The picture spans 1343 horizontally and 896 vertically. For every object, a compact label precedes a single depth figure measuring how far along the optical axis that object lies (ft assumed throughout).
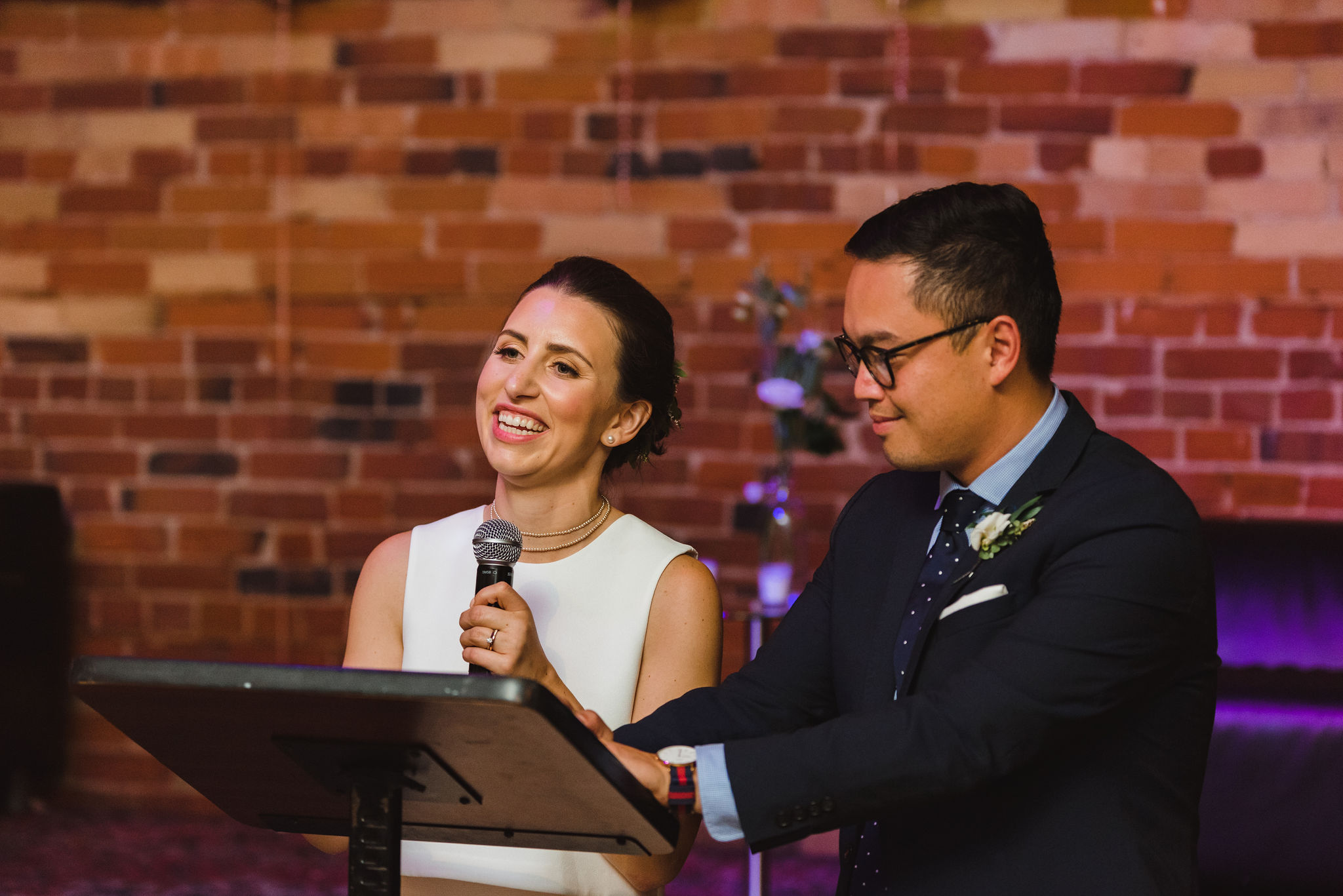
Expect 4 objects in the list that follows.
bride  24.29
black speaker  27.99
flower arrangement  26.96
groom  19.57
